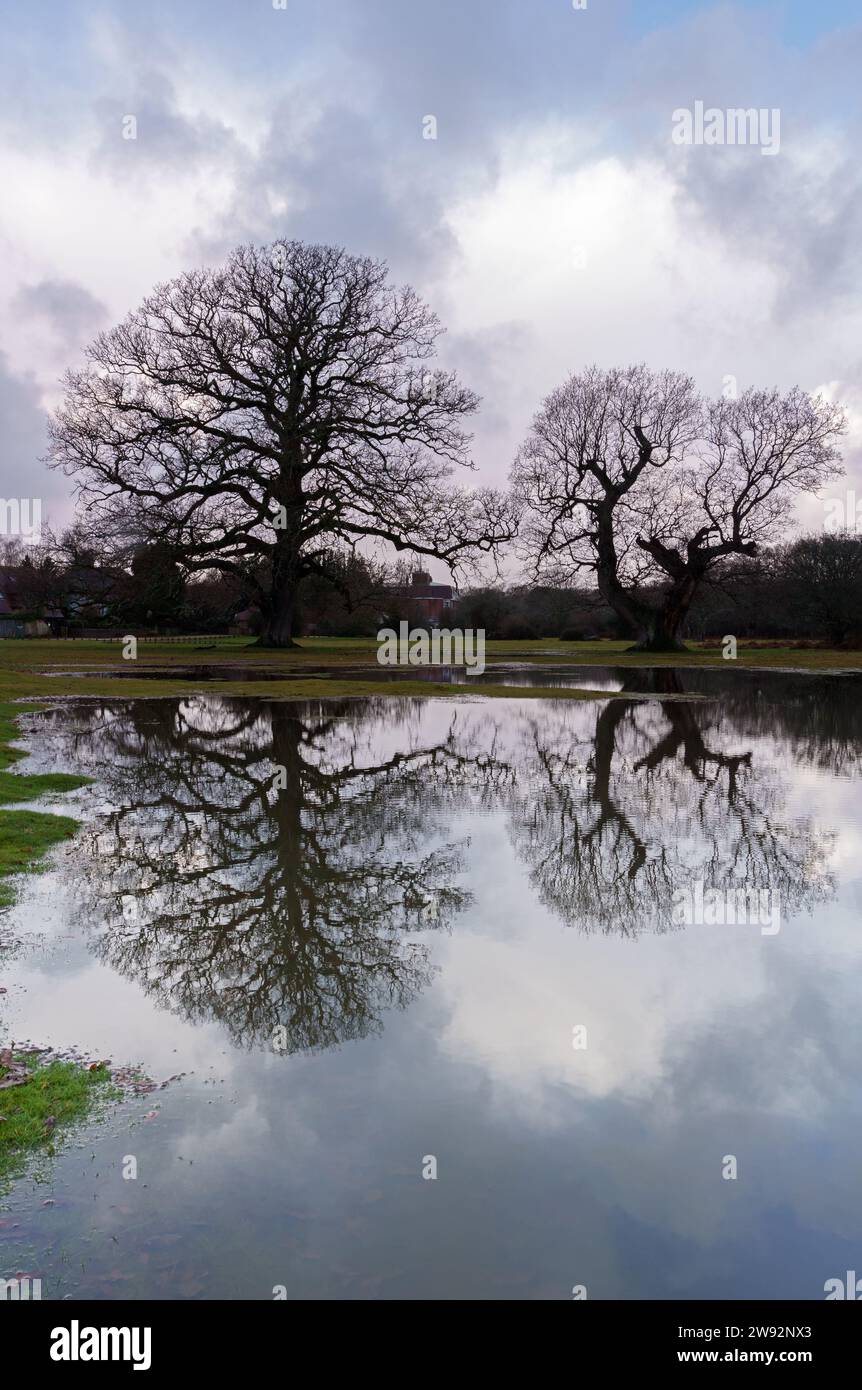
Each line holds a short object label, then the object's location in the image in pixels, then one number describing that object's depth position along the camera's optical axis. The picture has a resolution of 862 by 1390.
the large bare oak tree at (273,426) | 40.31
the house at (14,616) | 79.00
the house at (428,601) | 65.90
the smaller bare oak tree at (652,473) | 47.12
